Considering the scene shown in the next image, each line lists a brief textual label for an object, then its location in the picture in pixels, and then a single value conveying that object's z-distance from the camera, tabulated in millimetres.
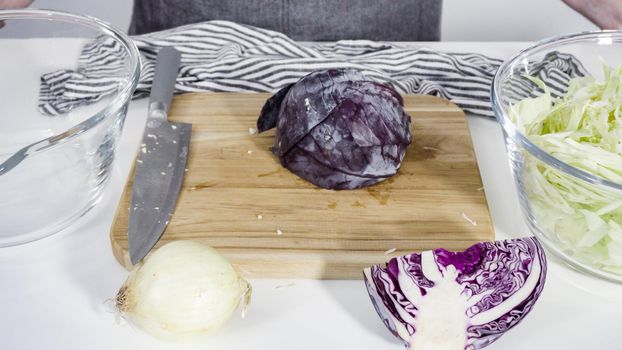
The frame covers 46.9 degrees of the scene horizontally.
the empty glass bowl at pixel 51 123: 1100
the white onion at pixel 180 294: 904
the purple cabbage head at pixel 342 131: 1145
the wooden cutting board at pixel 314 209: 1059
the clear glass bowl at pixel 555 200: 944
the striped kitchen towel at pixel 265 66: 1371
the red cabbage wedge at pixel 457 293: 917
